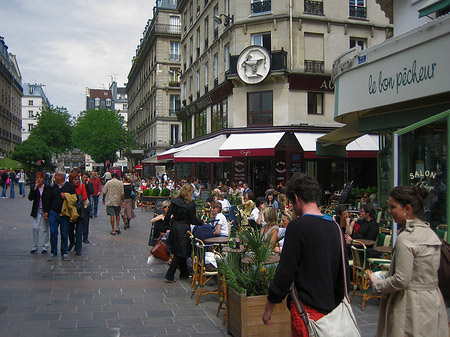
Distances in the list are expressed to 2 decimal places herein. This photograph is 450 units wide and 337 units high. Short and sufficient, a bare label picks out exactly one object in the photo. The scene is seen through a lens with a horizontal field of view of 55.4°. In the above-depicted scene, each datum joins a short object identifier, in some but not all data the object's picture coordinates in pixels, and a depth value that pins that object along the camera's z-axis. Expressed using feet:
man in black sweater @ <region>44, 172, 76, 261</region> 28.99
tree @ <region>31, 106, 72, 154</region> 210.18
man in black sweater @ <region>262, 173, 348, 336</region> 9.16
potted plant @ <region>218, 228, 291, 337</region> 14.96
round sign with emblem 69.26
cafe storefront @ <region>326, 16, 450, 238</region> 18.35
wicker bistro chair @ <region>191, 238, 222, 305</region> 20.29
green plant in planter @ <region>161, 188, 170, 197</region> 64.95
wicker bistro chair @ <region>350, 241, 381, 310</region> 20.02
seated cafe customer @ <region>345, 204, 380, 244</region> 23.57
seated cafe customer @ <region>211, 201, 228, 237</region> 25.16
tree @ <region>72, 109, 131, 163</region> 184.55
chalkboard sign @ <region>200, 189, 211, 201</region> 59.08
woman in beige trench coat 9.39
